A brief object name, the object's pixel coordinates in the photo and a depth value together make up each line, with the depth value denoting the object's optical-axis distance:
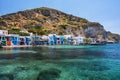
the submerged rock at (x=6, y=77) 7.71
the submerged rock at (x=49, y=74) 7.73
